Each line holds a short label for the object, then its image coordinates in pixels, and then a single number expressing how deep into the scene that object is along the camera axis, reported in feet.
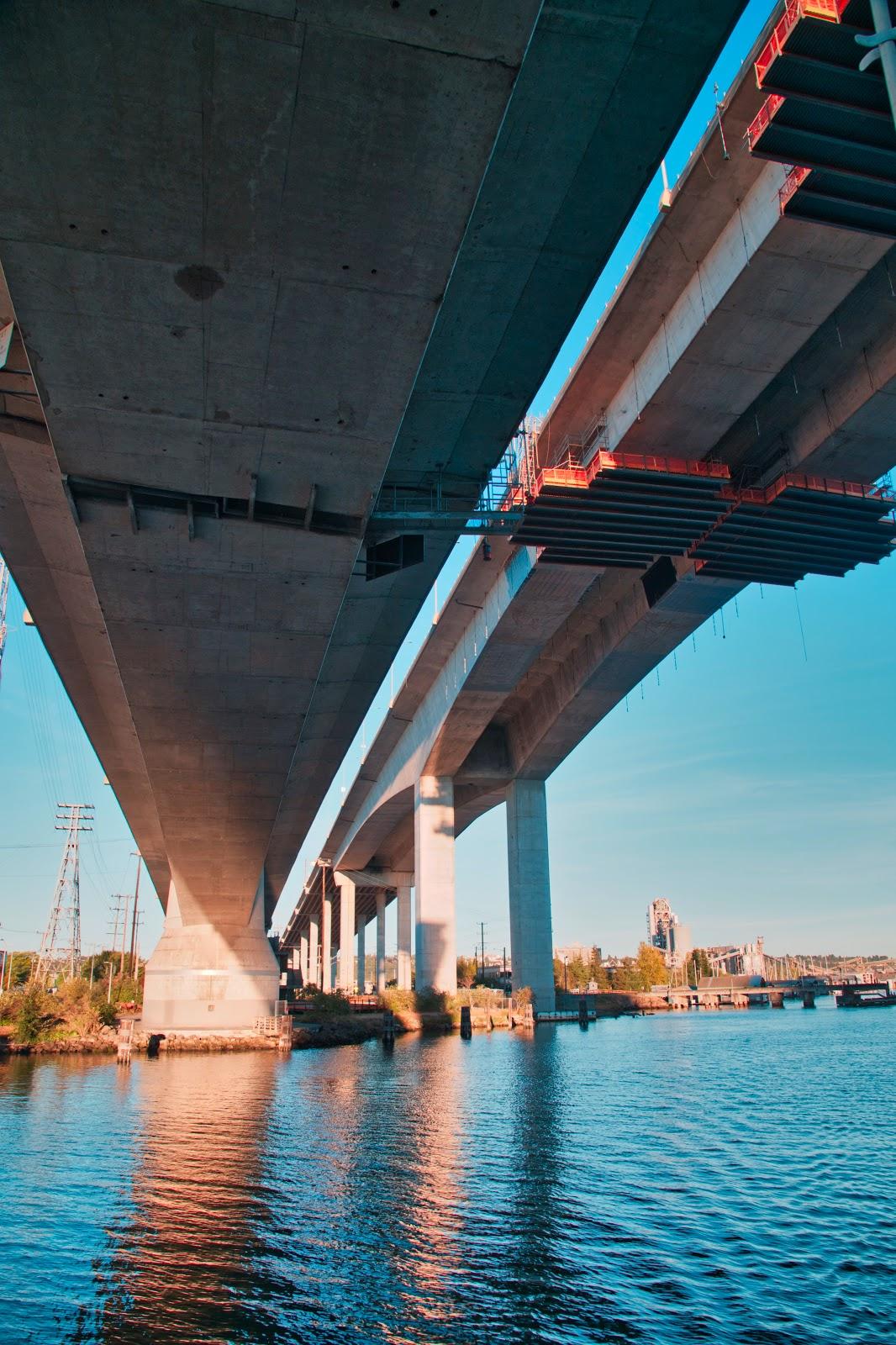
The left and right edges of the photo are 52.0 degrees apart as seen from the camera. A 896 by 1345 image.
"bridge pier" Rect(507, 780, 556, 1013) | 189.98
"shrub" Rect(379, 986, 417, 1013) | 179.52
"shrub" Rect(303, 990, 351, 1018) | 181.91
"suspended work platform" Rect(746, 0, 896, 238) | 55.31
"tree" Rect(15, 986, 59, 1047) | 134.10
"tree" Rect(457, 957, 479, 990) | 404.45
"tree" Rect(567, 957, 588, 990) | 447.42
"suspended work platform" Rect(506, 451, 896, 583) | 99.55
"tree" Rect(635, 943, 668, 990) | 416.67
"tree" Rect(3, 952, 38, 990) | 308.56
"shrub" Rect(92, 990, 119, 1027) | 150.10
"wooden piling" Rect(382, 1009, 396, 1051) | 141.28
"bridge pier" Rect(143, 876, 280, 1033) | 131.85
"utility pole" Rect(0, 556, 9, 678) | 191.52
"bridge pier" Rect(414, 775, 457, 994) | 190.08
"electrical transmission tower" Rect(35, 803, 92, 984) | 266.98
